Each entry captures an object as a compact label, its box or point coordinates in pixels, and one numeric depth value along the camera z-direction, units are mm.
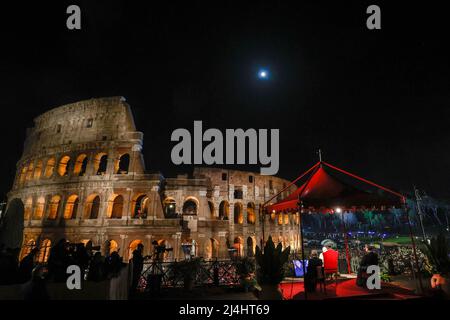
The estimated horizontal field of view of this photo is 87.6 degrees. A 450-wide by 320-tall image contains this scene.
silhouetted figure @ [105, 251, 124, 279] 6052
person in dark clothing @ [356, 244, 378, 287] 7297
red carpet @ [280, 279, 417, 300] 6379
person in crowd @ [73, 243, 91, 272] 6270
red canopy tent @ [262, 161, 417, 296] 7332
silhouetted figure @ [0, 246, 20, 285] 5121
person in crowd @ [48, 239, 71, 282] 5602
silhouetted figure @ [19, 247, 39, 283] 5371
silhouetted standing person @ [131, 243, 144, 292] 8062
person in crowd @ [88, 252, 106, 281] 5453
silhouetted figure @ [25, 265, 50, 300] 4906
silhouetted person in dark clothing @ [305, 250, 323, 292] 7098
